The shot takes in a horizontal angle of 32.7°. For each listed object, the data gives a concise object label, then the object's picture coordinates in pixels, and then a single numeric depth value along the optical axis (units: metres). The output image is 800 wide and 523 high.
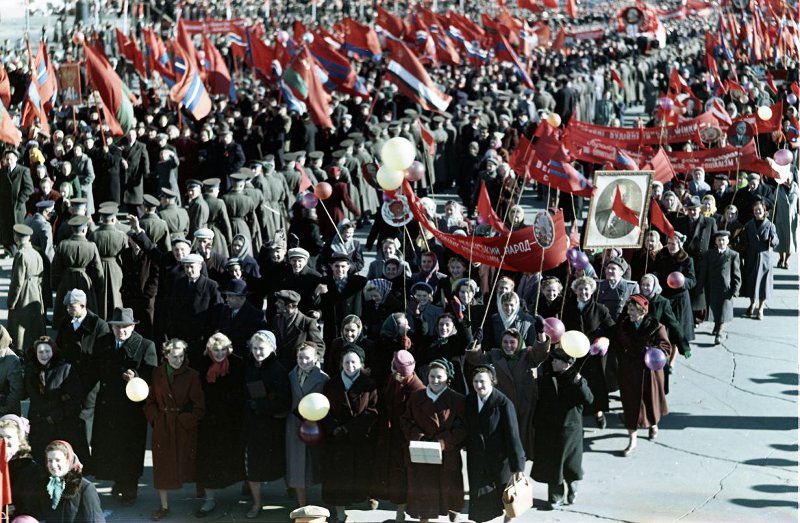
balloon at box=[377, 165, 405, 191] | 11.52
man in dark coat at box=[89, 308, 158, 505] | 9.27
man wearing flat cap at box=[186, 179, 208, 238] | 14.04
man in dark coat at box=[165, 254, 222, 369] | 11.06
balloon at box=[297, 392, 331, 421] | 8.69
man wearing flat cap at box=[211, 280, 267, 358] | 10.45
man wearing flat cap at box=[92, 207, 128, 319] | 12.52
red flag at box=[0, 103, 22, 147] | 16.20
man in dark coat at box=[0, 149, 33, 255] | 15.84
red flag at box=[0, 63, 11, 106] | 18.97
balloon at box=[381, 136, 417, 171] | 10.84
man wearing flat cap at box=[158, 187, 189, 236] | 13.66
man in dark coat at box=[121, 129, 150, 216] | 17.72
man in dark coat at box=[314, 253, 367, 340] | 11.44
